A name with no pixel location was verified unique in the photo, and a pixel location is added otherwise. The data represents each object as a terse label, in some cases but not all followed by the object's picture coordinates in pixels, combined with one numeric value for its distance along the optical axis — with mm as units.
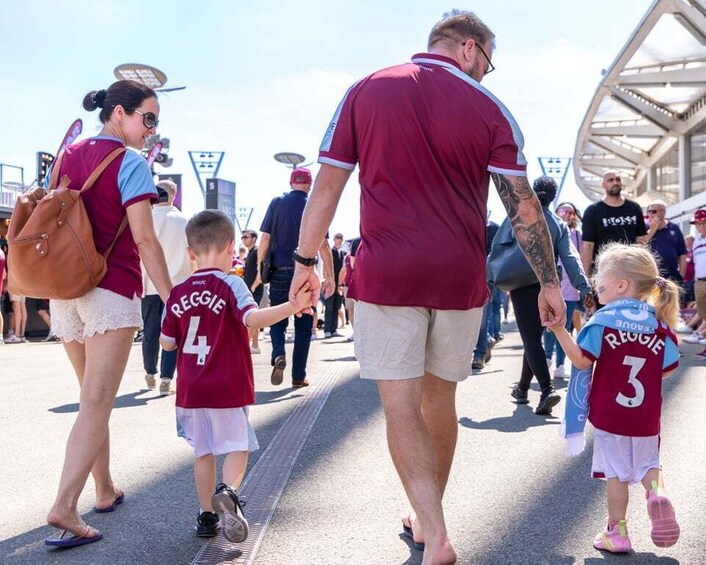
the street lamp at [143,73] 24172
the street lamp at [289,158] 37125
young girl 3348
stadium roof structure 26953
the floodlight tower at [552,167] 34594
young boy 3463
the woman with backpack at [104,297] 3406
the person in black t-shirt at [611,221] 8156
